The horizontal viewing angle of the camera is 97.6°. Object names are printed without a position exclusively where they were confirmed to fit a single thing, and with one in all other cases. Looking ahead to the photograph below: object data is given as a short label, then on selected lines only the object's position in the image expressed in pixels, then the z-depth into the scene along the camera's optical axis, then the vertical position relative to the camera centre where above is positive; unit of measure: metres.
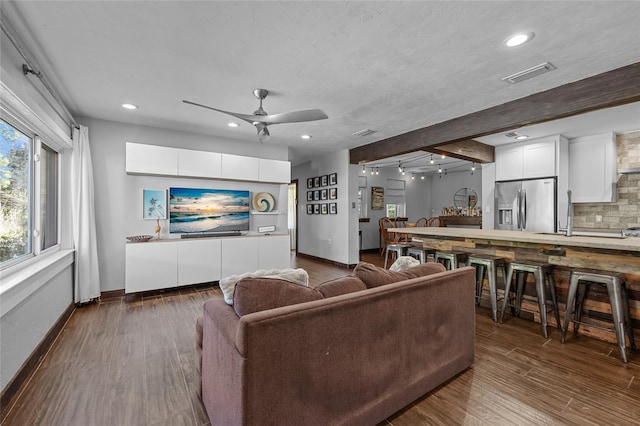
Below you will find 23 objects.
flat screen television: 4.38 +0.02
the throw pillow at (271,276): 1.55 -0.38
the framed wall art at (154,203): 4.16 +0.12
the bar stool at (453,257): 3.40 -0.58
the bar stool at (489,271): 3.00 -0.70
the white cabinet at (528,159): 4.80 +0.94
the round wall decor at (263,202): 5.11 +0.17
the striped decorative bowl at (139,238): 3.88 -0.38
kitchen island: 2.46 -0.47
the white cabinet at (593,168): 4.56 +0.71
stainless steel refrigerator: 4.84 +0.10
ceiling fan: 2.70 +0.92
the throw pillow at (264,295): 1.32 -0.41
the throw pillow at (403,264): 2.05 -0.40
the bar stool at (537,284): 2.69 -0.77
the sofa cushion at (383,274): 1.68 -0.41
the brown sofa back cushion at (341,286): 1.49 -0.42
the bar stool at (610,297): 2.25 -0.77
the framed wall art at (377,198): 8.27 +0.39
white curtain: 3.45 -0.02
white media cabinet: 3.87 -0.53
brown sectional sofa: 1.14 -0.67
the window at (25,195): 2.23 +0.16
